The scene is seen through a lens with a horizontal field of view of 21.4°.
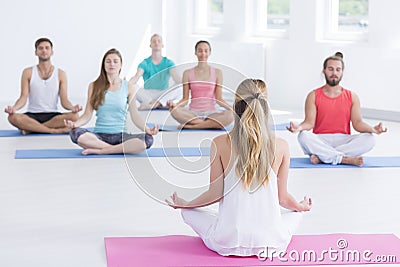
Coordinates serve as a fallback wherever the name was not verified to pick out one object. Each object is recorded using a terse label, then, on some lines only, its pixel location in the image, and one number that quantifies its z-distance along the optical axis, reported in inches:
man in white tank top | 373.6
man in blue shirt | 454.6
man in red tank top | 304.3
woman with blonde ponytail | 179.3
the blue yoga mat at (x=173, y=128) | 389.6
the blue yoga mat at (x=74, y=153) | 313.7
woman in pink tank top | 385.5
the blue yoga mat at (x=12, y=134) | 370.4
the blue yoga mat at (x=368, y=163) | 300.5
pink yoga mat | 178.3
